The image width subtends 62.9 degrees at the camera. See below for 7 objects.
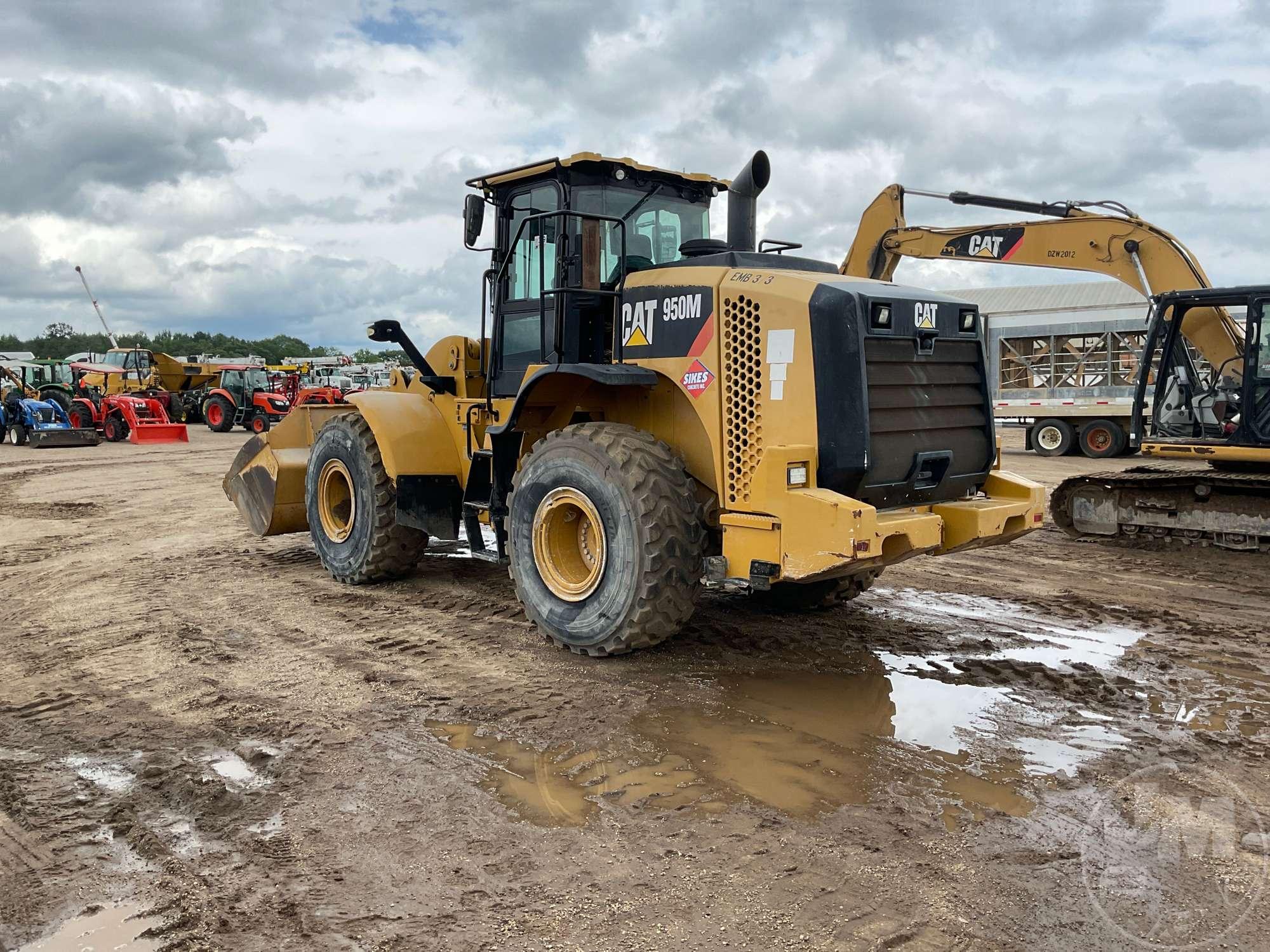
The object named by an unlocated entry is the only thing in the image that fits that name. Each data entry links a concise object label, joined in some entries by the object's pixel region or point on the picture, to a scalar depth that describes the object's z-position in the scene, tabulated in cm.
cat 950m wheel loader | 522
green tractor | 2806
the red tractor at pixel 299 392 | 3062
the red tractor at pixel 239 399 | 3095
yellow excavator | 992
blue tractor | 2448
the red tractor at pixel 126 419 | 2617
